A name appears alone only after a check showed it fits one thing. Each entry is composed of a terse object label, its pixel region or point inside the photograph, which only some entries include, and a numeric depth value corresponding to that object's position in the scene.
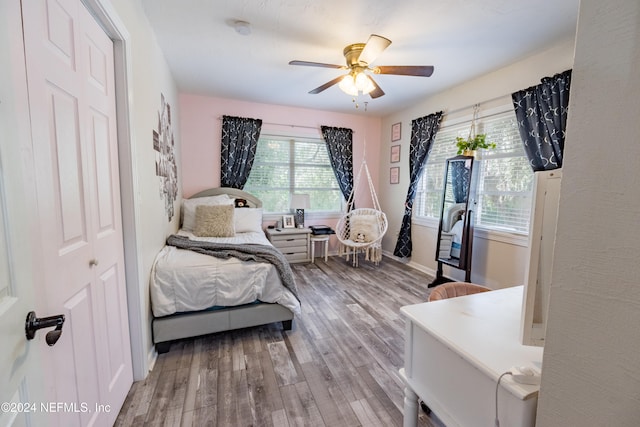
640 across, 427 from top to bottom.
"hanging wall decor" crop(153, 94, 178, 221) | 2.35
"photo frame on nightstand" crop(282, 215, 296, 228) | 4.48
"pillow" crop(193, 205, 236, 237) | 3.20
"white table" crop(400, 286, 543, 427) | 0.67
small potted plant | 3.00
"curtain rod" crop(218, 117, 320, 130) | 4.38
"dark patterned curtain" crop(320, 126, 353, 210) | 4.68
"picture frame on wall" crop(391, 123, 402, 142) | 4.54
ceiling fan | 2.19
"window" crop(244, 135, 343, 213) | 4.47
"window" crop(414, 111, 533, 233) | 2.83
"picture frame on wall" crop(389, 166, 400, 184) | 4.59
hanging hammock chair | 4.20
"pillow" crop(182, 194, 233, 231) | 3.51
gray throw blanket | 2.25
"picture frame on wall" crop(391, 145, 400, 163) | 4.58
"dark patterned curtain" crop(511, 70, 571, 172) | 2.37
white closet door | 0.93
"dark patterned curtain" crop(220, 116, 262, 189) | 4.14
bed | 2.01
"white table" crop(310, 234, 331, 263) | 4.42
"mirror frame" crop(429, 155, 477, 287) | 3.10
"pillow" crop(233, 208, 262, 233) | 3.67
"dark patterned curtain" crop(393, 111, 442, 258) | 3.80
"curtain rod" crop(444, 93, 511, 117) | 2.95
